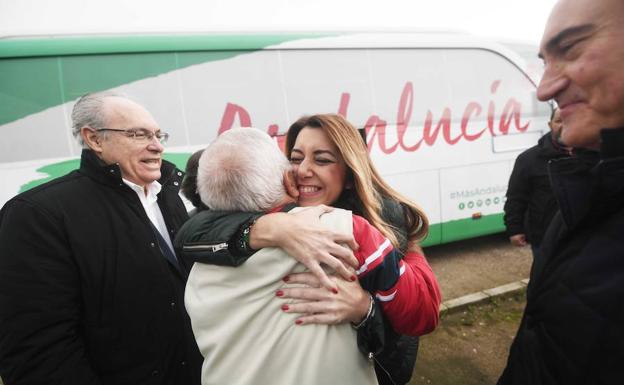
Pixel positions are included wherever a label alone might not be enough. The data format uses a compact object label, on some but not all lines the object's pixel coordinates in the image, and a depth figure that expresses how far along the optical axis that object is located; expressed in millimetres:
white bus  3326
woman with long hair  1010
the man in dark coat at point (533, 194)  2830
